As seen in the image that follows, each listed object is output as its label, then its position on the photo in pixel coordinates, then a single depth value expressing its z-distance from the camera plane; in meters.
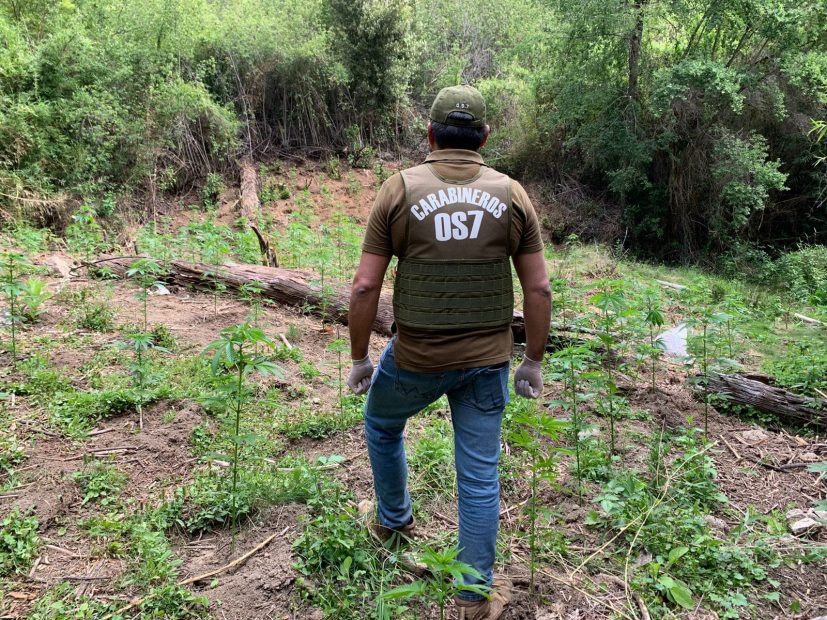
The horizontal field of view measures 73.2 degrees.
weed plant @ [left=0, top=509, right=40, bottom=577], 2.19
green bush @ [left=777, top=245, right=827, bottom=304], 9.04
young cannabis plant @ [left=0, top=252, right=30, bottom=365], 3.81
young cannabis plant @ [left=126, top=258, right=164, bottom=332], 4.36
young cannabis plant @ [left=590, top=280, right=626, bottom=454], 3.14
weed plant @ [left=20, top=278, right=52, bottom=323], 4.09
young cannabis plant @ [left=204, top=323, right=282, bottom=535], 2.29
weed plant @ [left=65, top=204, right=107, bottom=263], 6.37
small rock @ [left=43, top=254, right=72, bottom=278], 5.95
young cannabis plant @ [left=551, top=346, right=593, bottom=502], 2.96
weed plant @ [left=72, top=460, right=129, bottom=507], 2.65
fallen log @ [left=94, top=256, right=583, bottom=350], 5.73
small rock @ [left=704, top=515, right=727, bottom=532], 2.68
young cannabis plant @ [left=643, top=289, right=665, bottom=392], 3.61
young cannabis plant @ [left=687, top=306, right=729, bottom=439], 3.33
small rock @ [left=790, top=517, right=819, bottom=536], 2.67
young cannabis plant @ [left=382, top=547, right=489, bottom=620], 1.69
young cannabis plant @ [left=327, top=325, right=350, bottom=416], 3.38
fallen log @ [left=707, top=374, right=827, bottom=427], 3.84
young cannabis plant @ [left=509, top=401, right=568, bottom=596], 2.17
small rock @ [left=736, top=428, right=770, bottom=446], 3.65
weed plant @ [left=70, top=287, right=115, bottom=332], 4.70
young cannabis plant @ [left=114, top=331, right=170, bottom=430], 3.37
